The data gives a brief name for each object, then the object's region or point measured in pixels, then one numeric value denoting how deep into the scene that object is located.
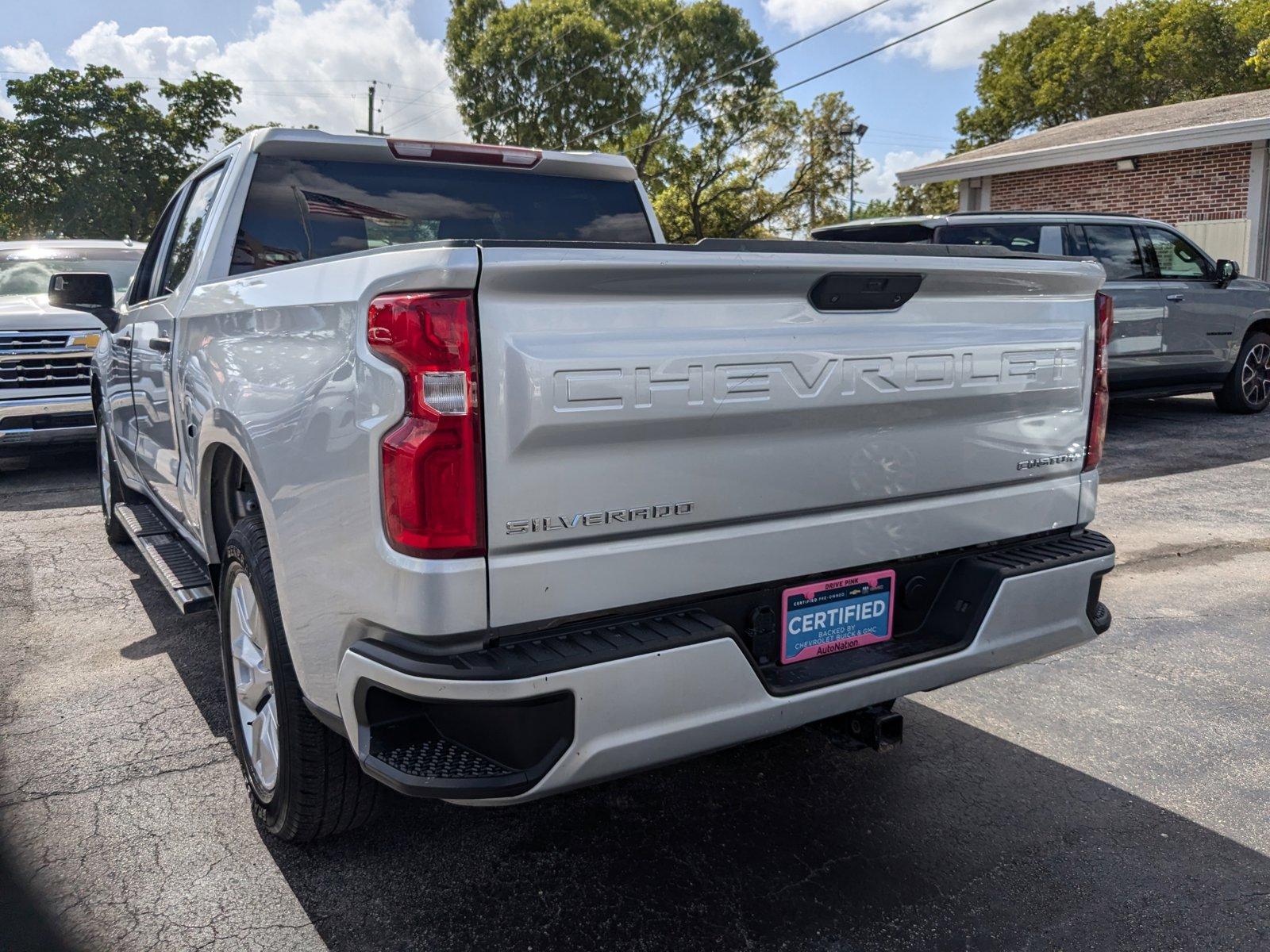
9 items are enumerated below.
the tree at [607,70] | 36.06
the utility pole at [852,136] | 39.12
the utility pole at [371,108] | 46.84
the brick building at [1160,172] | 16.53
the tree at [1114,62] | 39.12
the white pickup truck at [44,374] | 8.18
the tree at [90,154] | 36.41
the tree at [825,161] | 38.19
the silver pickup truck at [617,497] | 2.07
